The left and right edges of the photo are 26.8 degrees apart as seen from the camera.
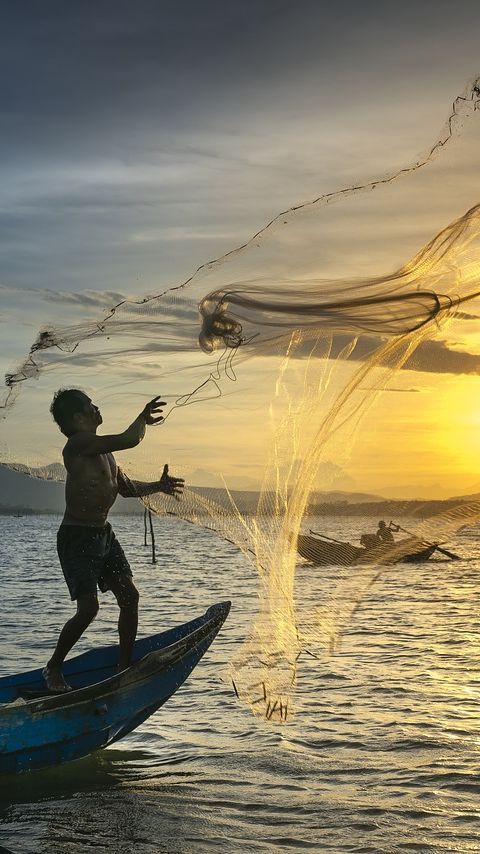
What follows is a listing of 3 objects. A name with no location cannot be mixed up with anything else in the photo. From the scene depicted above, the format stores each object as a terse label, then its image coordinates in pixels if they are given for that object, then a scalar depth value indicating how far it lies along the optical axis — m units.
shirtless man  7.39
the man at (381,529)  32.77
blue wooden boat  7.63
